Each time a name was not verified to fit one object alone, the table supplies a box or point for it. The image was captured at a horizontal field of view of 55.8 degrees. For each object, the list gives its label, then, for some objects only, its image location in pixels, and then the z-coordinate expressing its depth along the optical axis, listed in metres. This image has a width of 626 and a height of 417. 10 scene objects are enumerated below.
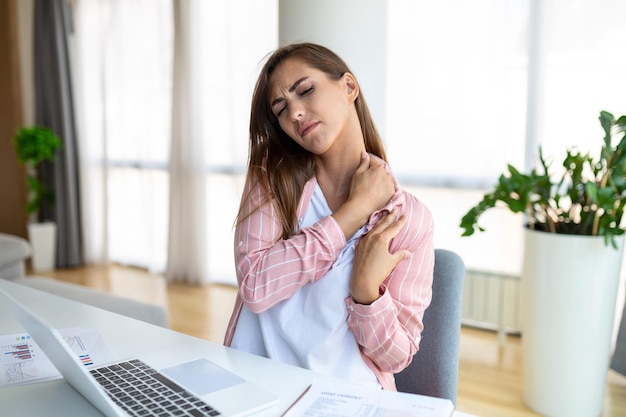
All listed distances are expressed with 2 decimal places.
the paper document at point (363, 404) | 0.81
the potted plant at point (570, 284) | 2.16
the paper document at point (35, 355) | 1.00
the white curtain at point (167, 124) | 4.07
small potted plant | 4.68
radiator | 3.03
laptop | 0.80
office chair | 1.24
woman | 1.13
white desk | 0.87
